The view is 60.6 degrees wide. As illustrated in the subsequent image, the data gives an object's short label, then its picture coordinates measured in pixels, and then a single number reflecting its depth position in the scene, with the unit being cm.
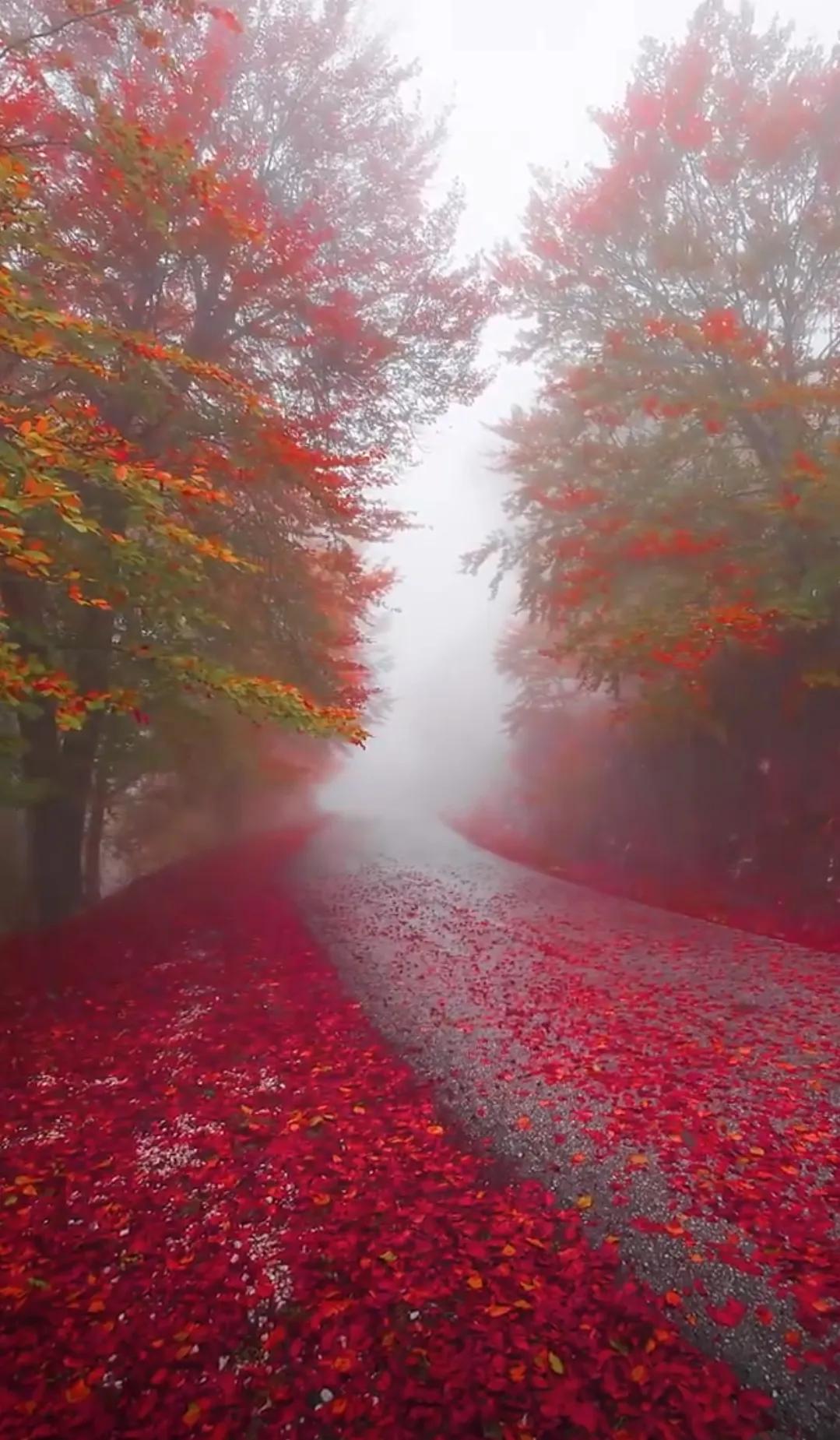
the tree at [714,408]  1001
